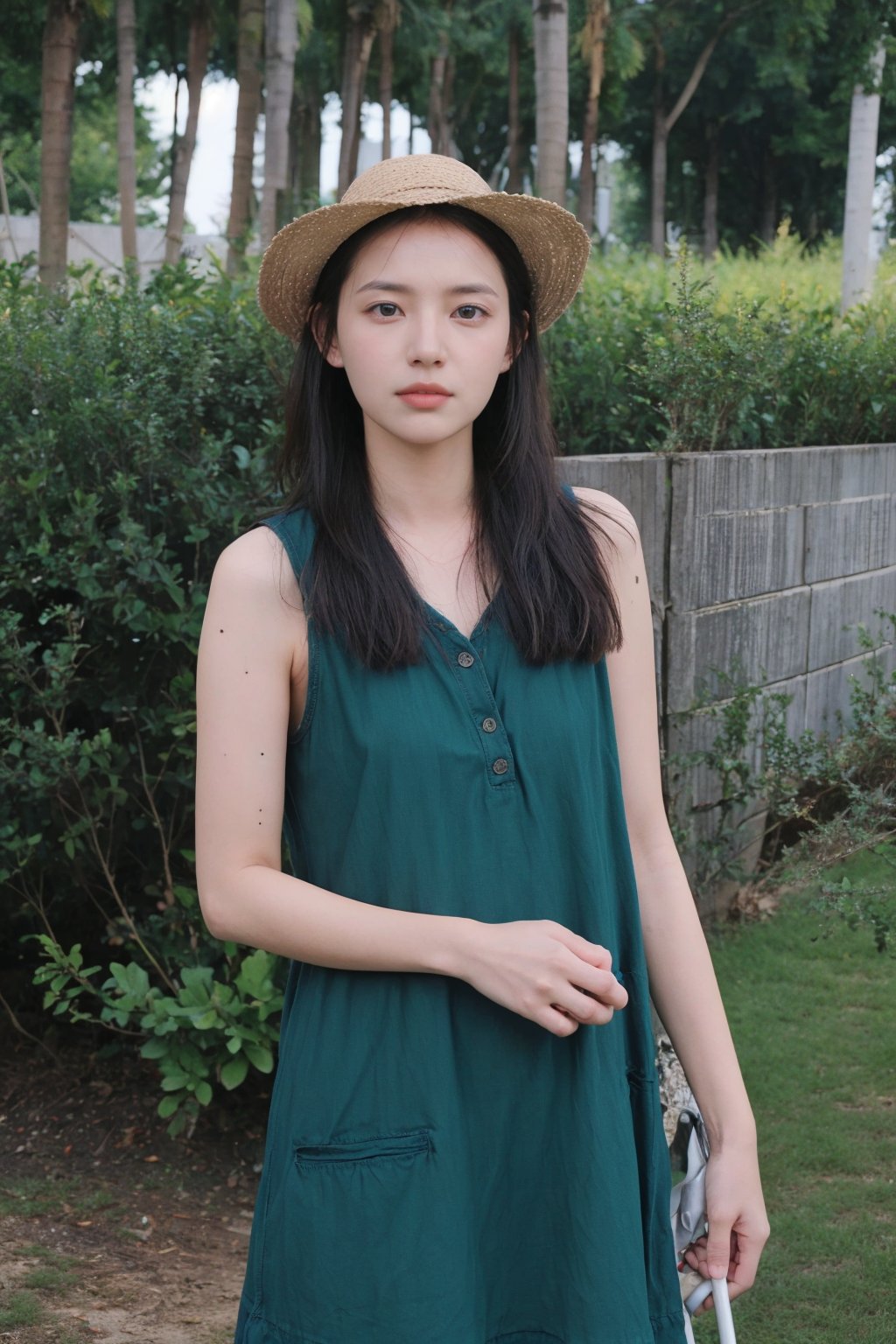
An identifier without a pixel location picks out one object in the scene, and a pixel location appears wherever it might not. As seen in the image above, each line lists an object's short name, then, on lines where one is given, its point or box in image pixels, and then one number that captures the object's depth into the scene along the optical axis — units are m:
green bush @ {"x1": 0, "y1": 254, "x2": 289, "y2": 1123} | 3.61
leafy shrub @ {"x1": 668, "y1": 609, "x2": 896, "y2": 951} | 3.77
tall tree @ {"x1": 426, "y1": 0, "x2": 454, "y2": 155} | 29.97
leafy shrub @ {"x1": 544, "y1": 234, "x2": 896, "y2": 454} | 4.66
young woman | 1.47
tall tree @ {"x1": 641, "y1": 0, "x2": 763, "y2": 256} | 30.88
